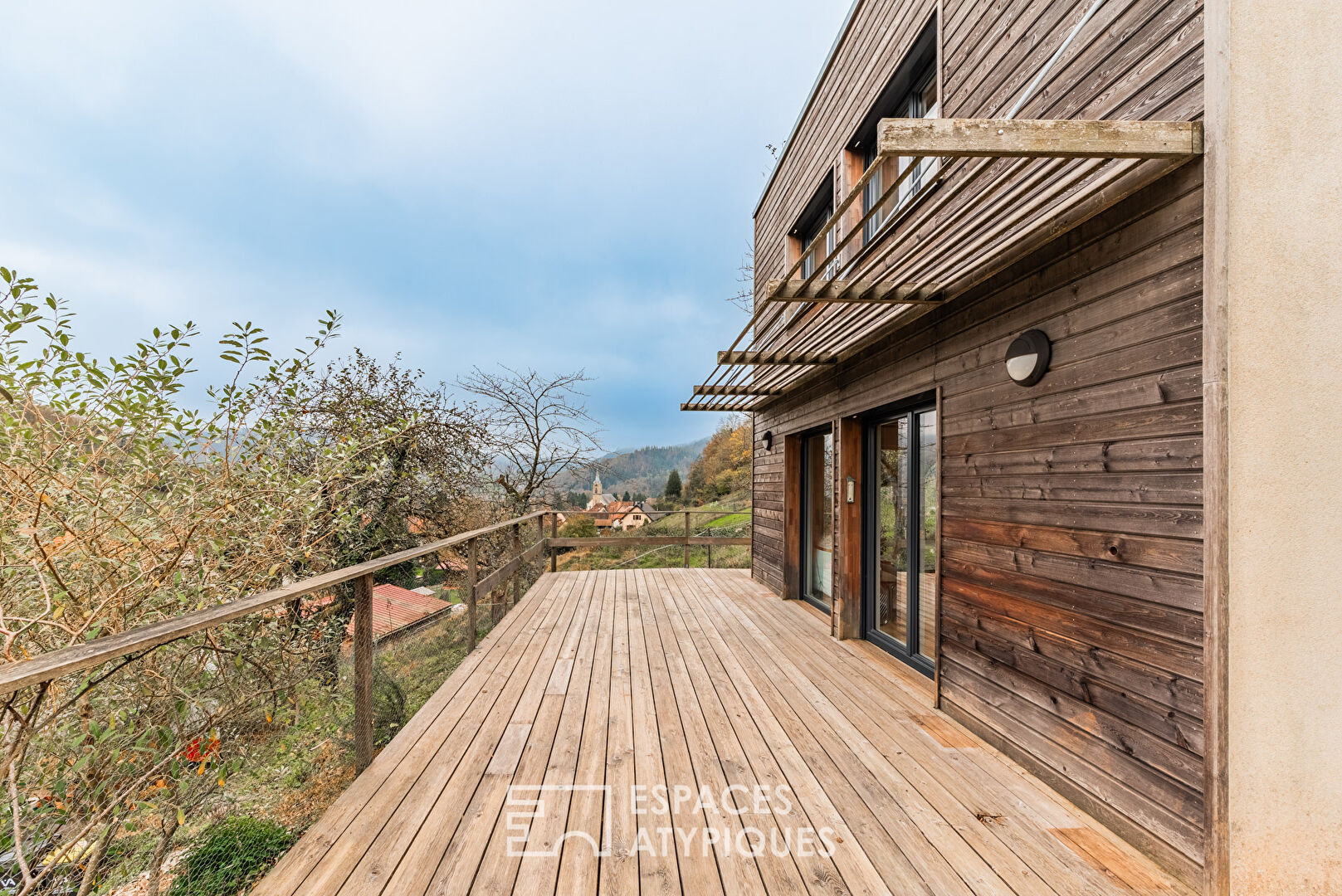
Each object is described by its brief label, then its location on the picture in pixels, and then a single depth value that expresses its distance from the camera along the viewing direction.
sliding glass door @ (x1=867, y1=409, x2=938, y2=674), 3.29
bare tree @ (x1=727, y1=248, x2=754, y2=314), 8.97
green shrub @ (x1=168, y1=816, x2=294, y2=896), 1.88
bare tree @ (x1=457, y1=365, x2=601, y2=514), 7.77
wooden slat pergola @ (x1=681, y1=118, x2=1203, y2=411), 1.58
